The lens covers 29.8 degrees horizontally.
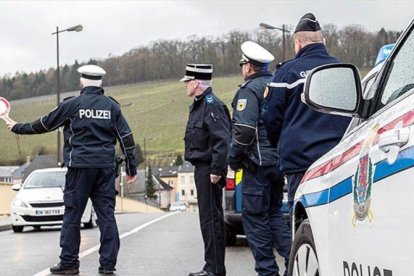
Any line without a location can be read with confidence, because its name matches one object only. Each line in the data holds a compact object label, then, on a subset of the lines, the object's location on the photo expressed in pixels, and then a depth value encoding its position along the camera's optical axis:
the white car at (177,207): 110.56
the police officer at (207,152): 6.90
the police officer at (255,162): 5.96
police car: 2.43
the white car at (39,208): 16.56
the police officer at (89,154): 7.47
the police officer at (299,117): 4.76
